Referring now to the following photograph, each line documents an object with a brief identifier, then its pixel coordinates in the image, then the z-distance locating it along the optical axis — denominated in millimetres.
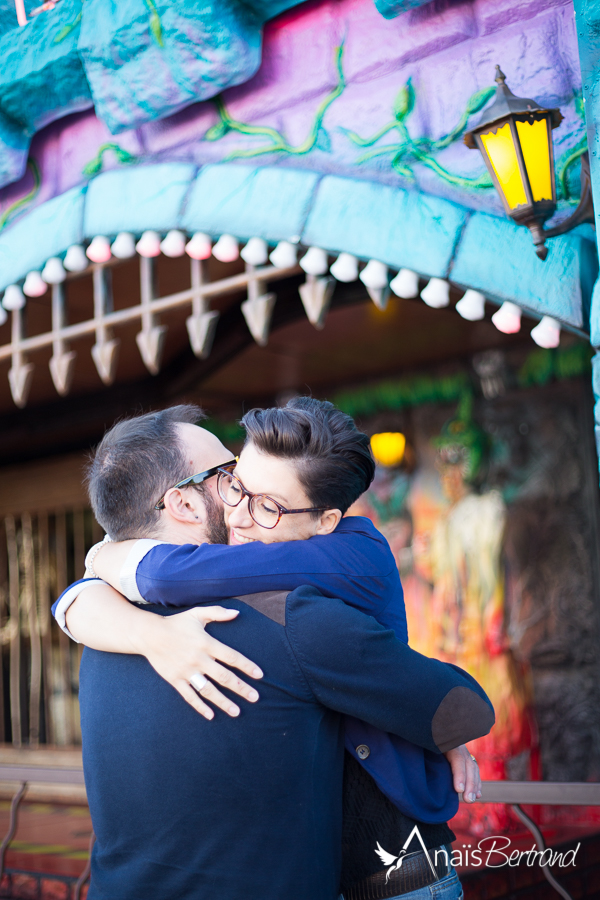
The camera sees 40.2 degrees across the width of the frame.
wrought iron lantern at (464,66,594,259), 2020
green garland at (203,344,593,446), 4863
